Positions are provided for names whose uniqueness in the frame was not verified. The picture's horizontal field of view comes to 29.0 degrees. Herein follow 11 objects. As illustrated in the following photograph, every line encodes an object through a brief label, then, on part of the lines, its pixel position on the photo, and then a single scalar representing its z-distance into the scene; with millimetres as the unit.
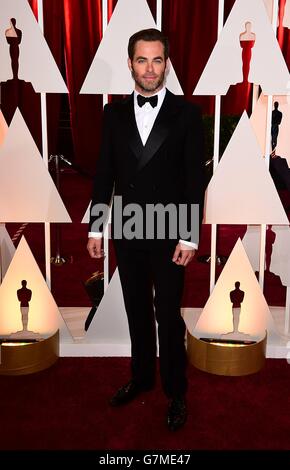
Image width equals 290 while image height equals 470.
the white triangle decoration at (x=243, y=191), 2592
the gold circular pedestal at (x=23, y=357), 2684
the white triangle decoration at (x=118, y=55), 2488
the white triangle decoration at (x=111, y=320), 2861
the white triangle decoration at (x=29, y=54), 2498
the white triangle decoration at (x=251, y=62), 2465
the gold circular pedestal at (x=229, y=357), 2688
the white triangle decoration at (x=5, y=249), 3170
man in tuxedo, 2121
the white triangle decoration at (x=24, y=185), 2607
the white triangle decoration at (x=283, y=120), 2865
